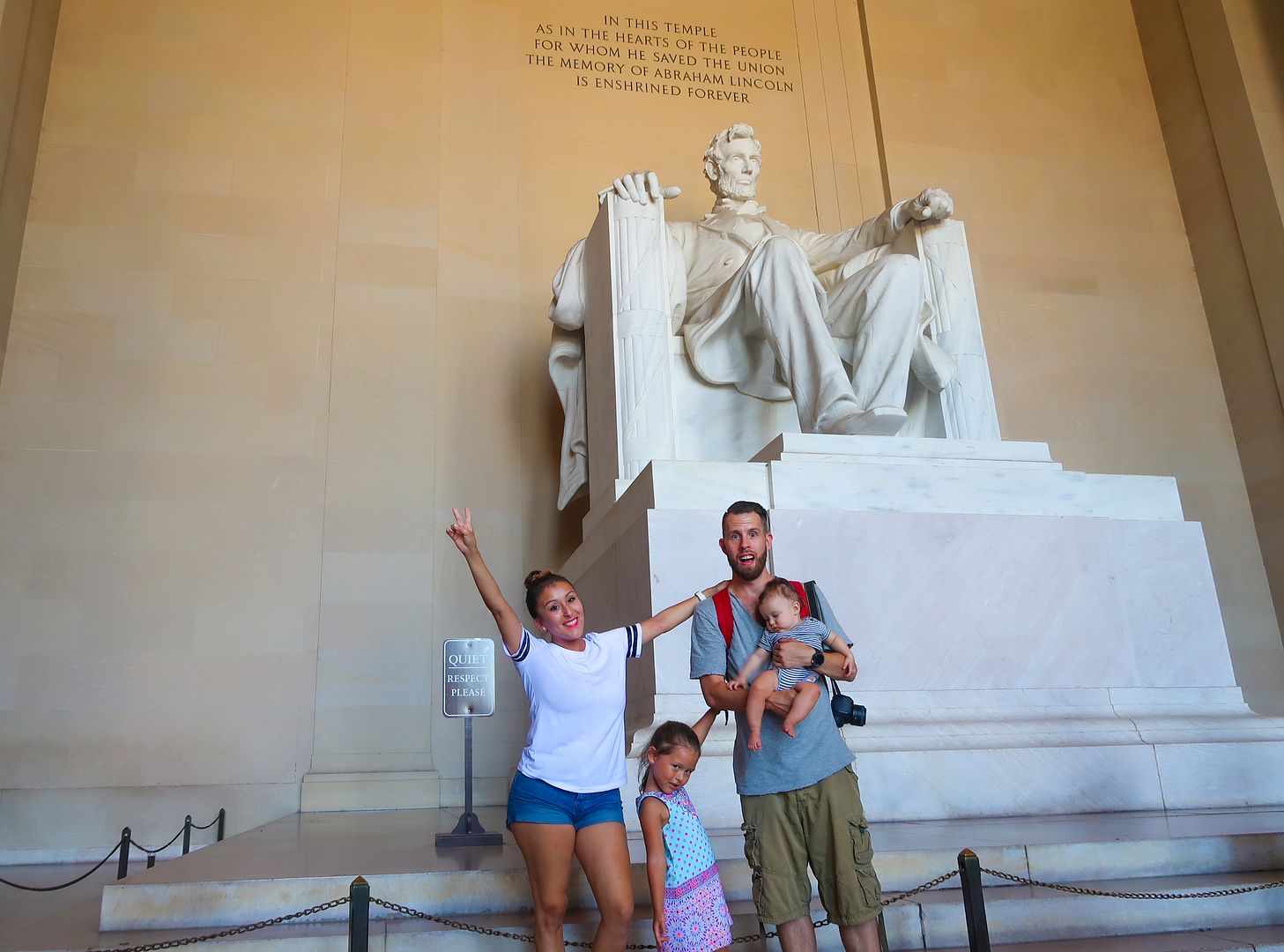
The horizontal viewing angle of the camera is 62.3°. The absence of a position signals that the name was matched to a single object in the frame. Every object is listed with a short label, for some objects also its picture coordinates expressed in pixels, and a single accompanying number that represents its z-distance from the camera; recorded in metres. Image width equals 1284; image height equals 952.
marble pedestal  3.62
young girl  2.20
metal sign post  4.08
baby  2.19
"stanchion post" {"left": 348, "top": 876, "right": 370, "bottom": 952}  2.20
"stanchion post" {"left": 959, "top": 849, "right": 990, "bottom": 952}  2.23
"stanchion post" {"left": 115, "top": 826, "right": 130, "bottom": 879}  4.37
